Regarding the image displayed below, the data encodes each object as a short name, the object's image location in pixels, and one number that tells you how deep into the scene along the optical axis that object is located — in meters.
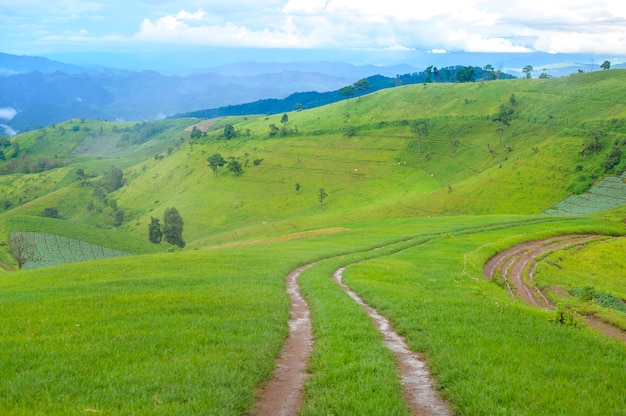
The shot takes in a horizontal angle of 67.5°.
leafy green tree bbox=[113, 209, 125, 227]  189.77
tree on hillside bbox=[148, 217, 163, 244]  145.38
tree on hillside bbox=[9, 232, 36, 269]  80.61
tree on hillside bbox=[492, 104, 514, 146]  182.62
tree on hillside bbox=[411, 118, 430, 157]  191.68
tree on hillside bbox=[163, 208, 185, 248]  139.00
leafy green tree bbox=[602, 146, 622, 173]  124.31
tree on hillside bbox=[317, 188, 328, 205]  165.88
